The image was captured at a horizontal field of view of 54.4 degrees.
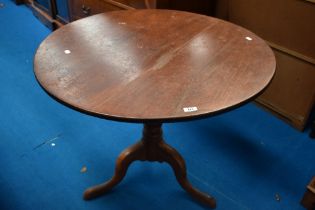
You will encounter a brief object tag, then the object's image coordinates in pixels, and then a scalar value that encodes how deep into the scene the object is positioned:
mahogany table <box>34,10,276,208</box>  0.92
